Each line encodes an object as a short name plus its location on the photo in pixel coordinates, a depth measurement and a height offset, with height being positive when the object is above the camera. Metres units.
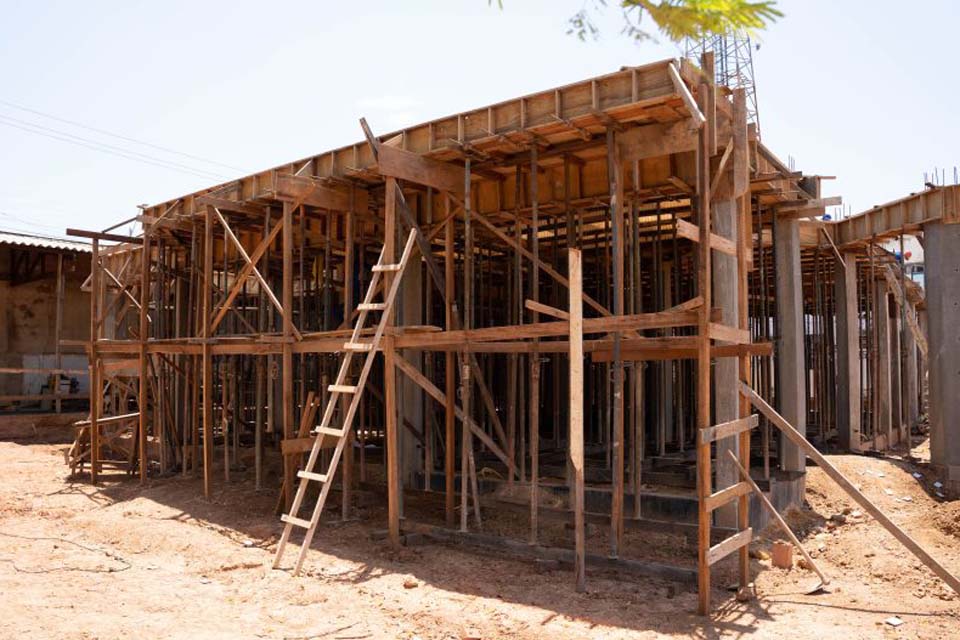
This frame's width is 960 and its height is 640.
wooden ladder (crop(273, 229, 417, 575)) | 9.73 -0.46
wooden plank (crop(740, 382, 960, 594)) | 7.74 -1.48
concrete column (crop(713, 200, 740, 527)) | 10.82 +0.41
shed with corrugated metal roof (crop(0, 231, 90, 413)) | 26.45 +1.18
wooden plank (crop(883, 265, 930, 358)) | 19.75 +1.46
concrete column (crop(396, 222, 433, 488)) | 13.73 -0.59
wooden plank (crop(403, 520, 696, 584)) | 8.97 -2.53
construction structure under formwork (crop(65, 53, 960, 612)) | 9.15 +0.59
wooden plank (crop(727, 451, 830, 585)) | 8.57 -1.70
